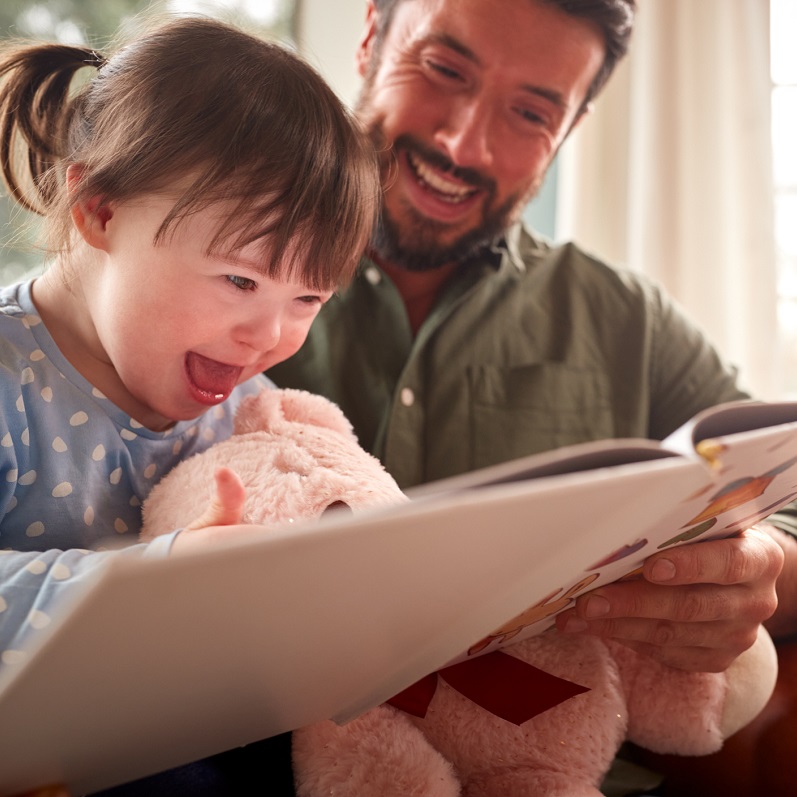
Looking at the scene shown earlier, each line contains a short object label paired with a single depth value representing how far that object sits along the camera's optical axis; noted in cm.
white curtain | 208
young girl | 75
